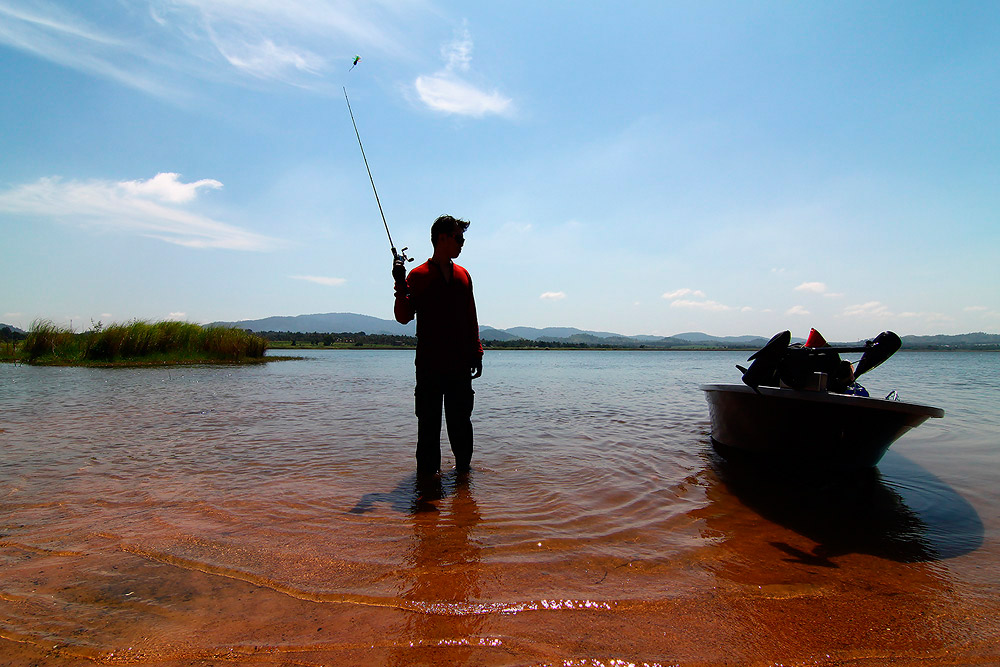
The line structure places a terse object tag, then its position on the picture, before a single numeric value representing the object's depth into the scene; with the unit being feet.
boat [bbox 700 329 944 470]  14.40
